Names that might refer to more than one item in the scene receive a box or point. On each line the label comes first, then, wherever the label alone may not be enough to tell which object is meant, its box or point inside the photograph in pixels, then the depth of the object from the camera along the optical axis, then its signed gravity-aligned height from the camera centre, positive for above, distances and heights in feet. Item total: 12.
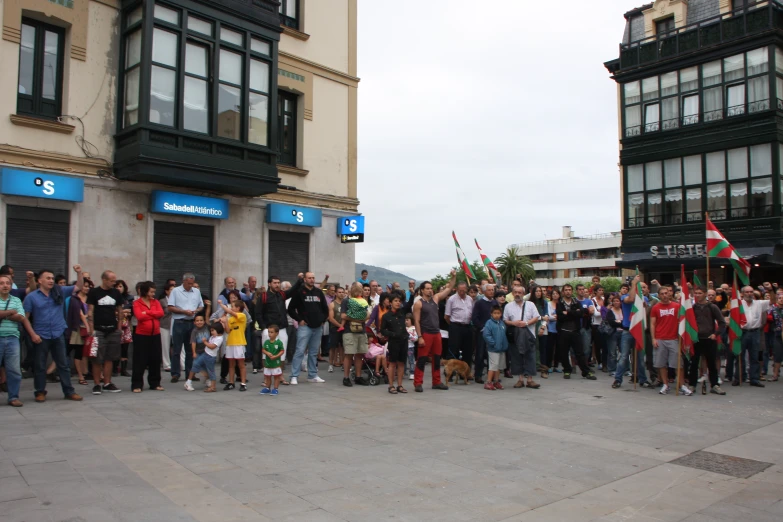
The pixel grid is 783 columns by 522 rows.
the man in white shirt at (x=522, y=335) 37.27 -2.37
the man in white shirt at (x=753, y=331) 39.22 -2.20
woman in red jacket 33.55 -2.45
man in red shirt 36.24 -2.26
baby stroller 38.78 -4.28
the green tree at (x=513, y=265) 266.77 +13.24
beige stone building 42.14 +11.62
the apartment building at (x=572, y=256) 309.63 +21.05
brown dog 38.63 -4.53
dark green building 83.76 +23.67
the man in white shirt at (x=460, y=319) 39.52 -1.50
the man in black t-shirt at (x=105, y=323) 33.35 -1.58
